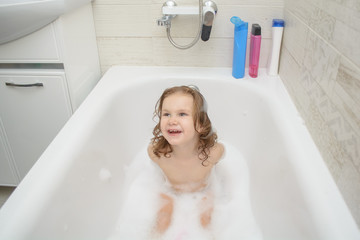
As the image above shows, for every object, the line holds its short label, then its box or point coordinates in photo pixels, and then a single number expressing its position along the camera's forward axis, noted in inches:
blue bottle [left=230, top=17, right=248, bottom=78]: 56.4
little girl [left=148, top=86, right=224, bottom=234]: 43.6
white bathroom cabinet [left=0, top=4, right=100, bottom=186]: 50.6
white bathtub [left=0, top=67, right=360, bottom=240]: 31.0
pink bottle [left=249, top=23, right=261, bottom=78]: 57.6
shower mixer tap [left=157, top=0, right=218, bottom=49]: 54.6
